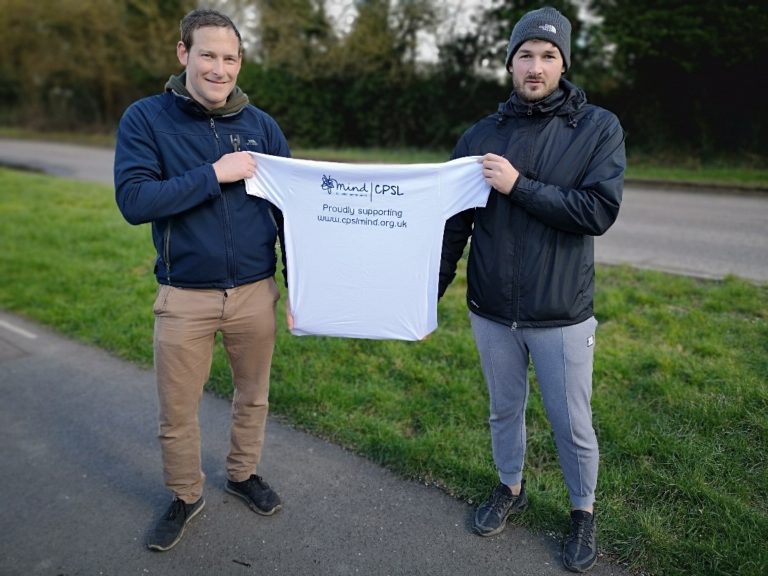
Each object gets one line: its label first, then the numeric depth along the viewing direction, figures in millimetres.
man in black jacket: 2701
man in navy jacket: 2885
